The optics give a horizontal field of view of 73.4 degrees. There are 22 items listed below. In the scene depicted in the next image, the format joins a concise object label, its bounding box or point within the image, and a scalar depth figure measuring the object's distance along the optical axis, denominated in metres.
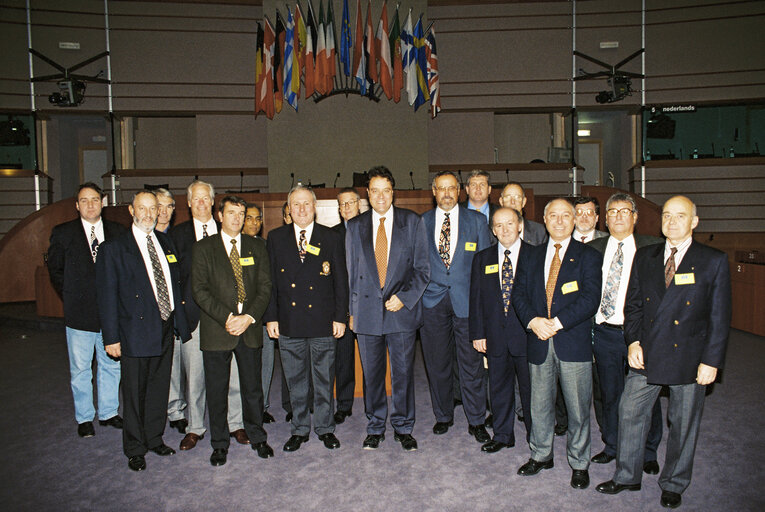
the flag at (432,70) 9.12
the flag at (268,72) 8.77
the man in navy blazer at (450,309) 3.41
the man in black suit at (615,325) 2.88
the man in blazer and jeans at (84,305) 3.52
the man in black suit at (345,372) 3.85
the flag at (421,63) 9.04
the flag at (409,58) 9.01
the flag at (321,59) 8.74
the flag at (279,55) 8.83
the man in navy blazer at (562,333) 2.70
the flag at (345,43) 8.98
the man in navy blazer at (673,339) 2.40
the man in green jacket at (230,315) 3.05
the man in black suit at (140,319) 3.01
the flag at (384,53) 8.88
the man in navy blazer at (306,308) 3.21
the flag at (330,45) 8.75
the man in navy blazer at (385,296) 3.28
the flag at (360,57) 8.85
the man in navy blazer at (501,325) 3.06
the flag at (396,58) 9.11
